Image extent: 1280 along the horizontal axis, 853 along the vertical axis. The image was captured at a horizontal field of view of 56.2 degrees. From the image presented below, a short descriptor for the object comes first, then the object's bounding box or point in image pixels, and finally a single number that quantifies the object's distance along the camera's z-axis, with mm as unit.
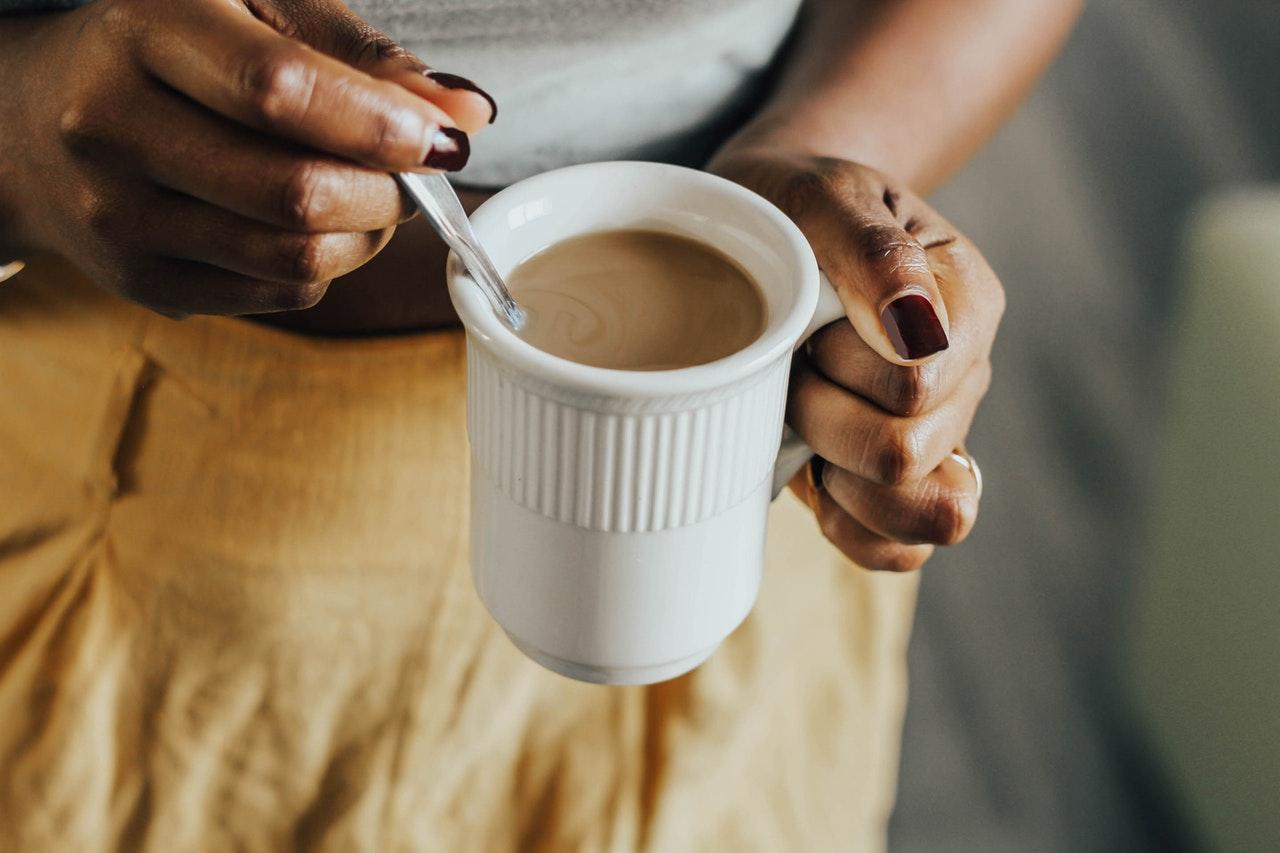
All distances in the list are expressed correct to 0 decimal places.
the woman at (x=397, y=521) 578
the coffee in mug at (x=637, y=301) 462
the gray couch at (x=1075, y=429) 1233
